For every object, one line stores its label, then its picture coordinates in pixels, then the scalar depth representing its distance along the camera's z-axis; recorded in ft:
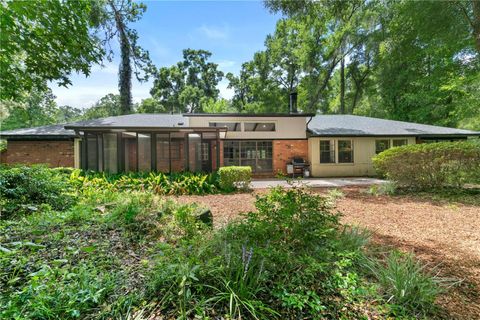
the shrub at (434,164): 24.68
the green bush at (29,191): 13.60
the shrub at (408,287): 6.86
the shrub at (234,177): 30.22
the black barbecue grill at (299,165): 46.52
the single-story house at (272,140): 38.68
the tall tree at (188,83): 98.68
